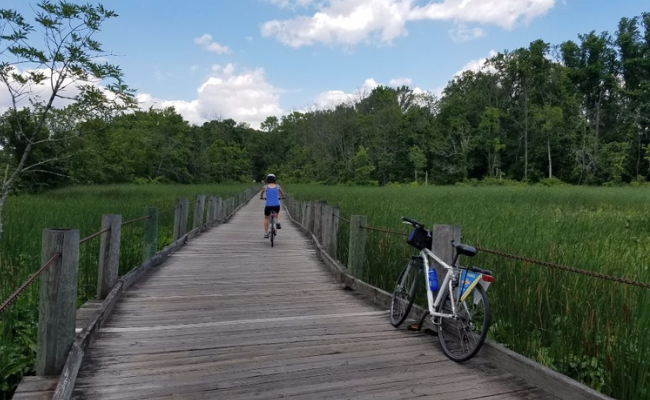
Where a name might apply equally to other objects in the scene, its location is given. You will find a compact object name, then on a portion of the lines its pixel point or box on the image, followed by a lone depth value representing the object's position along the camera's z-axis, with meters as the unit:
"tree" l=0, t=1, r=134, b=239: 8.12
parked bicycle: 3.22
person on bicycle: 9.80
